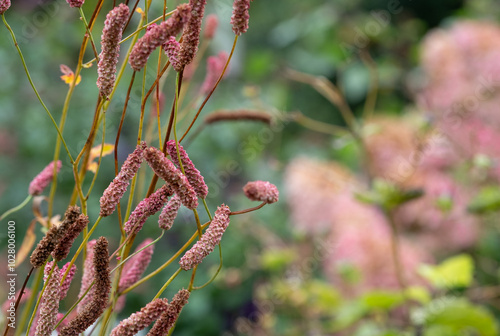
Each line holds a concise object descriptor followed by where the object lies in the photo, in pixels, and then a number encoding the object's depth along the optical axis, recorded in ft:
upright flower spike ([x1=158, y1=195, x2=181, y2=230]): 1.75
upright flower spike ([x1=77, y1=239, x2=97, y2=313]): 1.79
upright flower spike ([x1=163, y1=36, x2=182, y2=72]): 1.69
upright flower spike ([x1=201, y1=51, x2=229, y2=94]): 1.99
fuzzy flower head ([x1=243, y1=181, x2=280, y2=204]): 1.66
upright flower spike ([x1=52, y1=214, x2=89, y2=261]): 1.68
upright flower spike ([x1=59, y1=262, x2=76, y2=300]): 1.78
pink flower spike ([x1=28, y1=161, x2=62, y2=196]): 1.97
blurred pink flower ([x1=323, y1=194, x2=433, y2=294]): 4.04
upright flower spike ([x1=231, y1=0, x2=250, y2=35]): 1.69
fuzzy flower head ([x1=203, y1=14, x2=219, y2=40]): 2.04
